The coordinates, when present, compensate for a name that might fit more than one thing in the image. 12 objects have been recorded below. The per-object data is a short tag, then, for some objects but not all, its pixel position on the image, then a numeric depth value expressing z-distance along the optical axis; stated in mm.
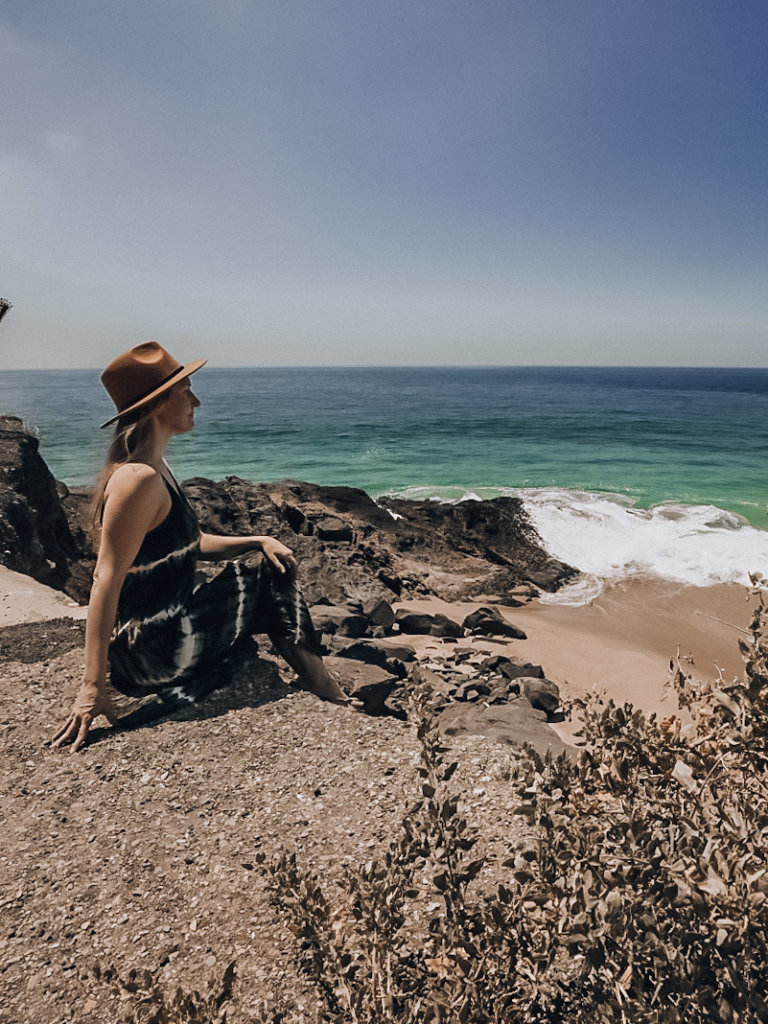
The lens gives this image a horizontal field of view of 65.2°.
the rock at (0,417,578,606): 7626
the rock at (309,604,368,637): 6285
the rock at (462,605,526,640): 7906
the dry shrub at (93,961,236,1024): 1393
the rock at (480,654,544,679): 5930
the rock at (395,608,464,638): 7547
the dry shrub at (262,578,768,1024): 1296
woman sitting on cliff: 2762
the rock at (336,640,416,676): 5359
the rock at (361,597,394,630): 7398
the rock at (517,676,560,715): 5141
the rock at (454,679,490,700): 5297
